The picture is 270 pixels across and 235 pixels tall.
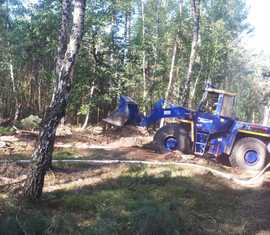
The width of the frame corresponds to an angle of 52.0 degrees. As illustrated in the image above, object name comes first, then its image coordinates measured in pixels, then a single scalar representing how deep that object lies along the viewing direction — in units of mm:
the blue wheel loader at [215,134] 7577
